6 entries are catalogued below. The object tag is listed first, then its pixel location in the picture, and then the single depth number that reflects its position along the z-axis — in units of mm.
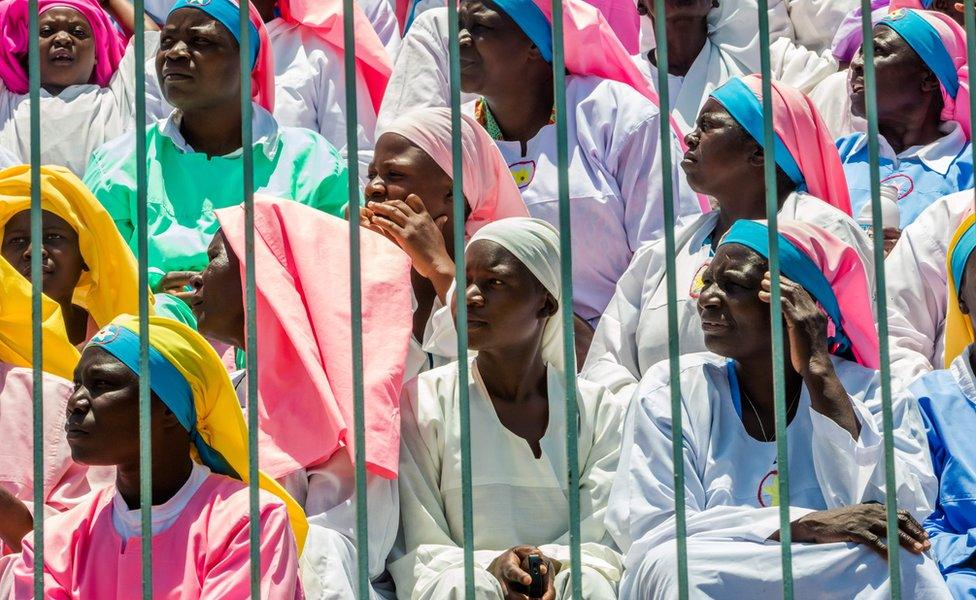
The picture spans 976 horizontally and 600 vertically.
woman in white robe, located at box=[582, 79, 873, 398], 6711
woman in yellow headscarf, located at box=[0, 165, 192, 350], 6930
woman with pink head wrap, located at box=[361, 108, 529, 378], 6906
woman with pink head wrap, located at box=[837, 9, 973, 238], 7969
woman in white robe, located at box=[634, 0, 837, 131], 9000
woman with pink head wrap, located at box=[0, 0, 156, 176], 8914
